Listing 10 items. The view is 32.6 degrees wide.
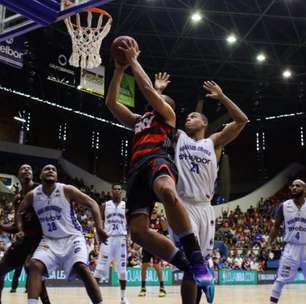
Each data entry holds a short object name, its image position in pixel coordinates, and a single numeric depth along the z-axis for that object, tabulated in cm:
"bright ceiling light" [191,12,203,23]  2133
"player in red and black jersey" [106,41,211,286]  403
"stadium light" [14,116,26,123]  2793
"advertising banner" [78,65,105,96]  1991
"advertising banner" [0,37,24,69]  1430
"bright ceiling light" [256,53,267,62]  2466
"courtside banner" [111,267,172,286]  1662
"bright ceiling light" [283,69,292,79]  2616
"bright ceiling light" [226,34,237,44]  2303
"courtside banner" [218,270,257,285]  1956
